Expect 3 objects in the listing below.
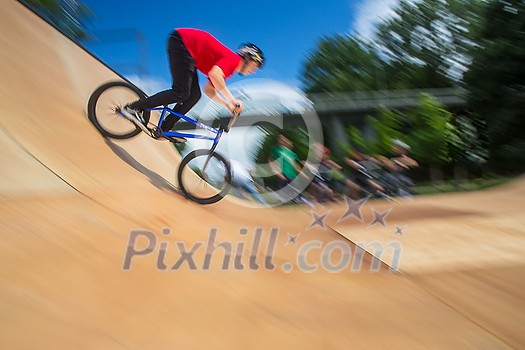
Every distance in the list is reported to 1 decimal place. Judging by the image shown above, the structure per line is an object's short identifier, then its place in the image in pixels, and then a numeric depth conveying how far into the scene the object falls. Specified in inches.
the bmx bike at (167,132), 176.6
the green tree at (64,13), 392.5
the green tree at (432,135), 864.3
